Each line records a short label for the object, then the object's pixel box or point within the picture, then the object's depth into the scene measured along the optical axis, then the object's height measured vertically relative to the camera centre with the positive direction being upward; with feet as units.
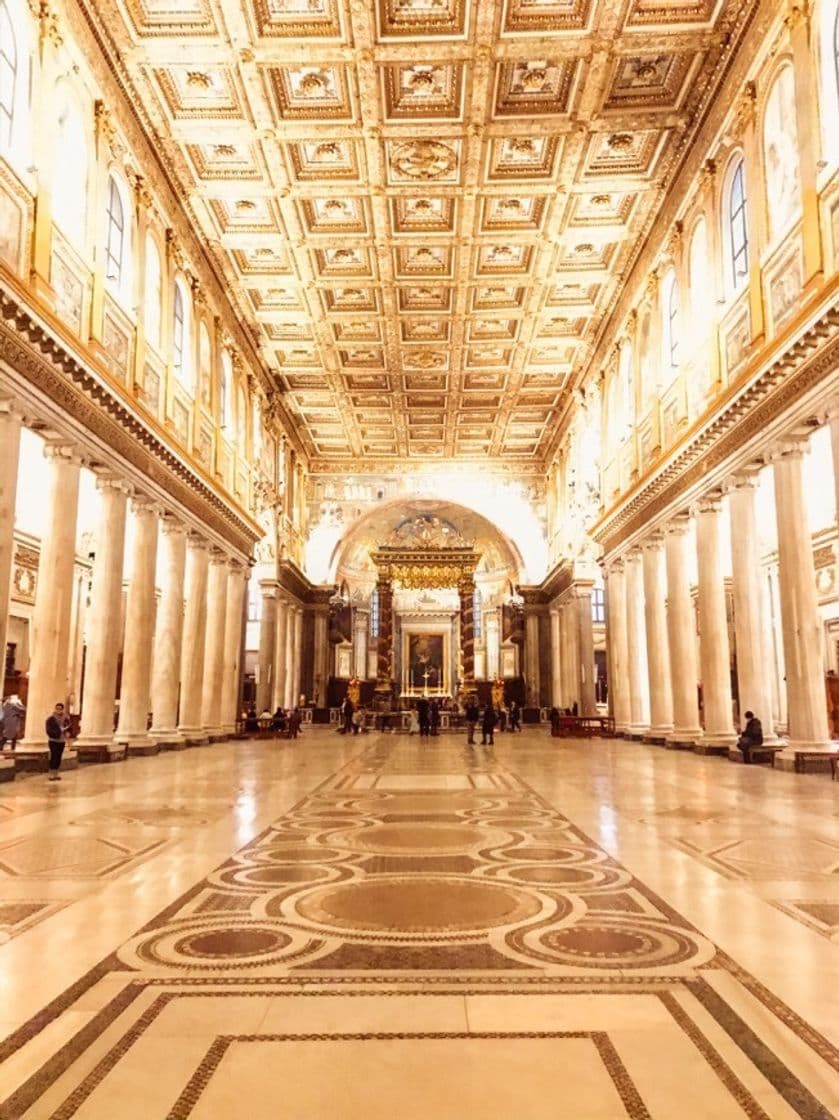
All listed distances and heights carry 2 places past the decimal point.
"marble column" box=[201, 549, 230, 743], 73.00 +4.67
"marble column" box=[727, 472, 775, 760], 50.47 +5.24
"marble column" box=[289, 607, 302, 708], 117.29 +6.66
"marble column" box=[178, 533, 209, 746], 67.10 +2.96
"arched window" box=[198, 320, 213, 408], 70.33 +26.88
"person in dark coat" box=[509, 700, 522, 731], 95.32 -2.02
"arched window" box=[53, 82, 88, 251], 44.42 +27.14
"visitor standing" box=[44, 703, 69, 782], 40.70 -1.44
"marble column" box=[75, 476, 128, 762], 50.19 +3.98
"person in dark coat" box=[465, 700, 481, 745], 71.61 -1.30
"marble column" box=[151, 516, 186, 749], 62.18 +4.02
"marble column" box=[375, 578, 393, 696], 115.44 +6.61
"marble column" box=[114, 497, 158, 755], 55.93 +3.95
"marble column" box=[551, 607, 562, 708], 113.91 +4.49
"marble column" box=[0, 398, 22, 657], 37.52 +9.07
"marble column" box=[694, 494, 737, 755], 54.80 +4.08
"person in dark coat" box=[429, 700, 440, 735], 91.50 -1.73
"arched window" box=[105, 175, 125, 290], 51.08 +26.93
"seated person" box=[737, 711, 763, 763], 48.19 -1.84
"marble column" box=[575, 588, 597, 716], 95.04 +5.54
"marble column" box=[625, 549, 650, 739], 73.92 +4.62
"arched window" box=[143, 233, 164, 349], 58.18 +27.06
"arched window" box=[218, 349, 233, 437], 78.28 +27.21
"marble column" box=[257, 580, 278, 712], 95.50 +5.92
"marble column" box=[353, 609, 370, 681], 131.54 +8.97
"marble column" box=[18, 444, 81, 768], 43.16 +3.53
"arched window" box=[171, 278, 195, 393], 64.81 +26.78
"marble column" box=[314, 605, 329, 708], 120.06 +6.63
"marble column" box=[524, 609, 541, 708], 120.37 +6.86
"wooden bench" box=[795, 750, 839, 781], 41.57 -2.62
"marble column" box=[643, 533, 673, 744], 66.54 +2.75
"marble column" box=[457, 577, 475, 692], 116.26 +9.59
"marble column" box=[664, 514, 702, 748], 61.46 +3.14
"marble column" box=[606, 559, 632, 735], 75.51 +4.67
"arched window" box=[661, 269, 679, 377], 64.13 +27.44
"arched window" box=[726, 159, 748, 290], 50.24 +27.21
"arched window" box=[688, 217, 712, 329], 55.57 +27.07
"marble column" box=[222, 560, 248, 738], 77.56 +5.16
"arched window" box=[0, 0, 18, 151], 38.24 +27.10
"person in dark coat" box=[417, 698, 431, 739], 86.22 -1.53
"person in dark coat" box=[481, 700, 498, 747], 68.64 -1.76
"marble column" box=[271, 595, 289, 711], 107.24 +5.61
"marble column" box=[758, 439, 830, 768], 42.29 +2.91
